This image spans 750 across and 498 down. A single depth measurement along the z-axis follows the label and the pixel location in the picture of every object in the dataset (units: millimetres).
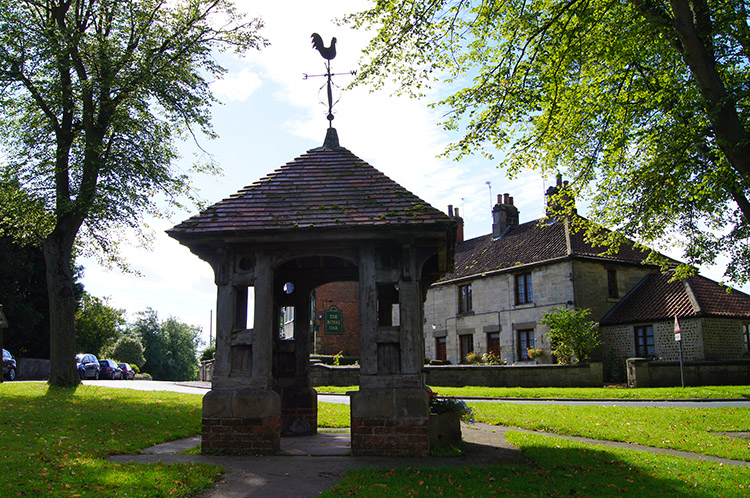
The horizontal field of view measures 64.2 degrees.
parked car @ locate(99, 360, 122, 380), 36656
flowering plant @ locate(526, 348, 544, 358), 31156
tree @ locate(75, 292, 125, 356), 48406
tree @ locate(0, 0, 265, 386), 18688
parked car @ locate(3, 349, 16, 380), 29625
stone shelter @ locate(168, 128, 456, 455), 8656
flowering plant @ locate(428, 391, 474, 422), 9477
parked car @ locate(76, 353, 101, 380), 34656
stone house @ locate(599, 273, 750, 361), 26688
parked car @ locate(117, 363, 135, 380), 40406
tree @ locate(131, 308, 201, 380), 77250
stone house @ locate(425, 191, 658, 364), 31031
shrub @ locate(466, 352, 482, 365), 34344
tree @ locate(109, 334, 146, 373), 59562
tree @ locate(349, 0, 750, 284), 12117
